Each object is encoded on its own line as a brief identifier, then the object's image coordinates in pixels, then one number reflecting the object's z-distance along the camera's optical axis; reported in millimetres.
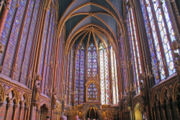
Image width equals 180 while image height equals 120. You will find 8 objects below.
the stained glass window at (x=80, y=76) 24906
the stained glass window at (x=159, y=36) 9349
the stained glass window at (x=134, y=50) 14652
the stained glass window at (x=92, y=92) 24716
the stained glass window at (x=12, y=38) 8643
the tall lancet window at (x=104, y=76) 24859
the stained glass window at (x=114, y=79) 23752
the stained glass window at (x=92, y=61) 26769
